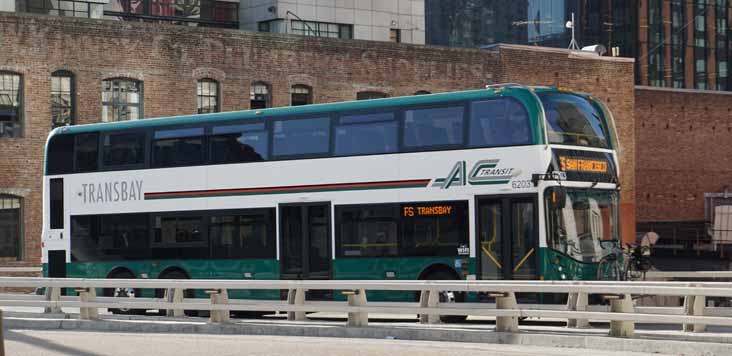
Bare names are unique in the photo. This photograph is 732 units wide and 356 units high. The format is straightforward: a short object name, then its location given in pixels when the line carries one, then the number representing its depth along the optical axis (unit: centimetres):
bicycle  2322
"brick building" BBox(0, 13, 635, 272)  3797
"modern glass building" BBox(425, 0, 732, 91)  10275
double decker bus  2278
